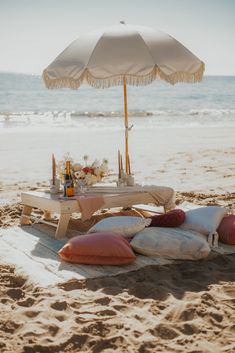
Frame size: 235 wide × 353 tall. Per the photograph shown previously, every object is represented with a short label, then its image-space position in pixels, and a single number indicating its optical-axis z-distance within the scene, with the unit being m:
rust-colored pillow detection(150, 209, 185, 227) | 5.79
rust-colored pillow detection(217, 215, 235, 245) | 5.75
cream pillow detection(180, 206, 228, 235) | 5.73
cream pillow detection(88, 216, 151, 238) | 5.52
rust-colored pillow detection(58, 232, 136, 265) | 5.03
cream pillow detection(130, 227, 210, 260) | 5.28
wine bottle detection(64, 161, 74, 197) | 6.11
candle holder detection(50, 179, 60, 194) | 6.39
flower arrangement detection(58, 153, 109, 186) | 6.44
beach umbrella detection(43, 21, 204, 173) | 6.17
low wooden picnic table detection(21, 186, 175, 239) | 5.93
